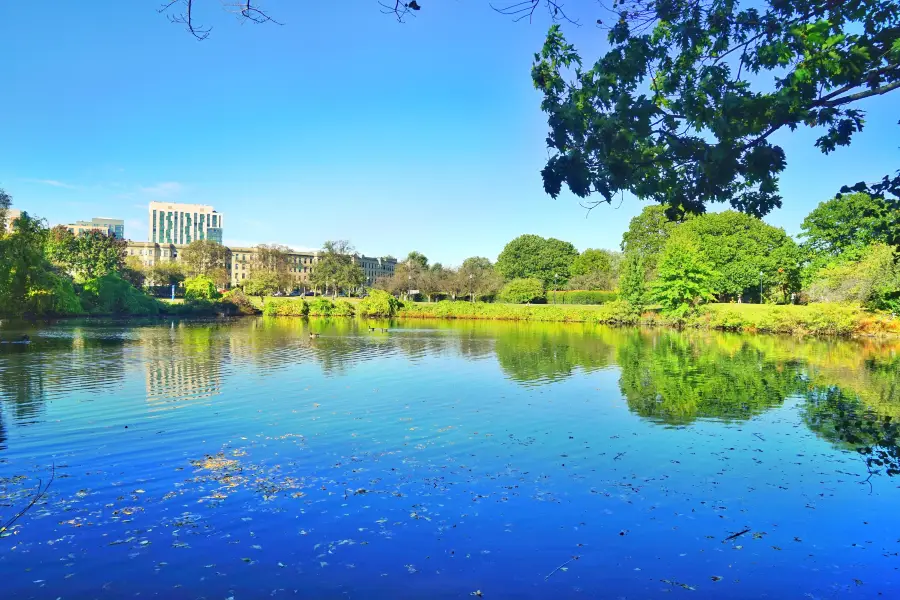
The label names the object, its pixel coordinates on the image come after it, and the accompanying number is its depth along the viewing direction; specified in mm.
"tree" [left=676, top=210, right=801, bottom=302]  69938
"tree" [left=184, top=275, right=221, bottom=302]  86375
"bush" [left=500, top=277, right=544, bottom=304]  93688
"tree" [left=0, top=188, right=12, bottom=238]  52969
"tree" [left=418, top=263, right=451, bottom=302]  102438
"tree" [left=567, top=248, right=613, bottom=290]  93938
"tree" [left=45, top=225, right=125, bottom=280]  84875
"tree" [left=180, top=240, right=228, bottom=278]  124562
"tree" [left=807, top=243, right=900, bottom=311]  45125
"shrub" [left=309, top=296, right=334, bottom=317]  86062
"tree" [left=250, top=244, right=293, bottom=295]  119125
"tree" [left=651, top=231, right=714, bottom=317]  63781
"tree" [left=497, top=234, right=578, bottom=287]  109875
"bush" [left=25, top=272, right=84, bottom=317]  57000
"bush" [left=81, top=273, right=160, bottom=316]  68062
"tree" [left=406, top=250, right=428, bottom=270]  129250
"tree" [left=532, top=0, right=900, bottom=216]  6129
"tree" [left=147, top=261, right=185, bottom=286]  113456
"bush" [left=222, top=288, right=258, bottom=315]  82250
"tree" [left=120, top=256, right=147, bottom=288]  102431
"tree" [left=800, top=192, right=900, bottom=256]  58562
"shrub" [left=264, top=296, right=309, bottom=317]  85812
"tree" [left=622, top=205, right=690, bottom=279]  83812
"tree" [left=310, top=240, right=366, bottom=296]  115438
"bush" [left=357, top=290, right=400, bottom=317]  85312
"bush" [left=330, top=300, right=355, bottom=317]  86438
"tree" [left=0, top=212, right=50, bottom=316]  52469
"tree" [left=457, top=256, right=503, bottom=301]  100062
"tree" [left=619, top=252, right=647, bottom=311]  70750
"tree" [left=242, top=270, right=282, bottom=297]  102875
